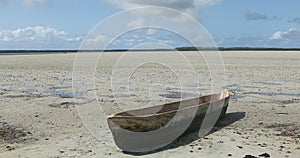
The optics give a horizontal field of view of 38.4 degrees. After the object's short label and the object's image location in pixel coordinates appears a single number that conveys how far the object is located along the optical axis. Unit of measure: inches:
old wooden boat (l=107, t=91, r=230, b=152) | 334.3
